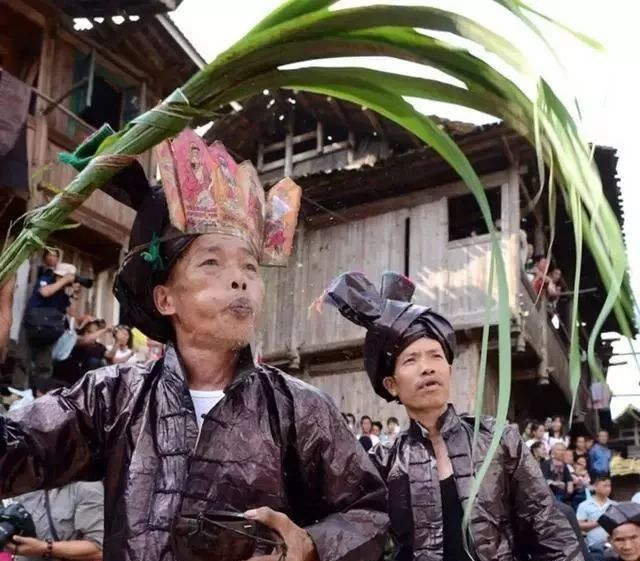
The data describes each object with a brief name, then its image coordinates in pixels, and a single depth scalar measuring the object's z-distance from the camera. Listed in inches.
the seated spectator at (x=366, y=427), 504.8
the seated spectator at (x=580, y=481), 397.4
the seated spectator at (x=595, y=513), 314.5
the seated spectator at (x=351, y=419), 521.9
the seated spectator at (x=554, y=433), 533.6
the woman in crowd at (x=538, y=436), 495.9
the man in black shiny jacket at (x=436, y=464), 131.0
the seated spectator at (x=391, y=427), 531.3
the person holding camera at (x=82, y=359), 374.0
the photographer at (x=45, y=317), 352.2
